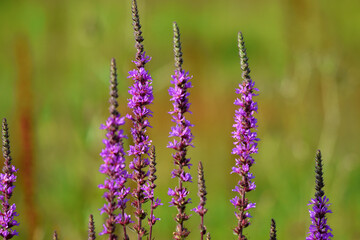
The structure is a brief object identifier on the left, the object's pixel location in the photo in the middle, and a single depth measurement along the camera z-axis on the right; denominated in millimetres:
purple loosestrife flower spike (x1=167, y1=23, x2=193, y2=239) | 4437
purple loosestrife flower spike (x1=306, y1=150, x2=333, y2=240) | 4445
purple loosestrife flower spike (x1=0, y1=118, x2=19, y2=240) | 4453
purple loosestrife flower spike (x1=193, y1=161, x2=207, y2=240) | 4402
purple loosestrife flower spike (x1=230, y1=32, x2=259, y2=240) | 4430
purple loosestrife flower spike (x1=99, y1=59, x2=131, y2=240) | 3889
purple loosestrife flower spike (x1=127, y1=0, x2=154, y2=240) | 4492
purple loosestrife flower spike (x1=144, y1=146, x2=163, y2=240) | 4594
